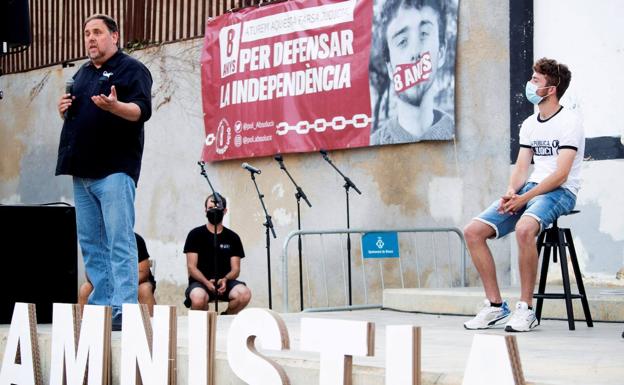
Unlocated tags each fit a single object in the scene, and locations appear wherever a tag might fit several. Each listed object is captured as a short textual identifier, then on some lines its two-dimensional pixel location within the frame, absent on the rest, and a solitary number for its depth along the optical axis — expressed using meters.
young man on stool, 6.48
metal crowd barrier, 9.27
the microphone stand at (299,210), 10.52
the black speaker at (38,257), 7.05
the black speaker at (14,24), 7.40
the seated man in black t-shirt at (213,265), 10.39
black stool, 6.68
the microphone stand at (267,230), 10.61
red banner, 11.11
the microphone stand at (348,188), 10.38
